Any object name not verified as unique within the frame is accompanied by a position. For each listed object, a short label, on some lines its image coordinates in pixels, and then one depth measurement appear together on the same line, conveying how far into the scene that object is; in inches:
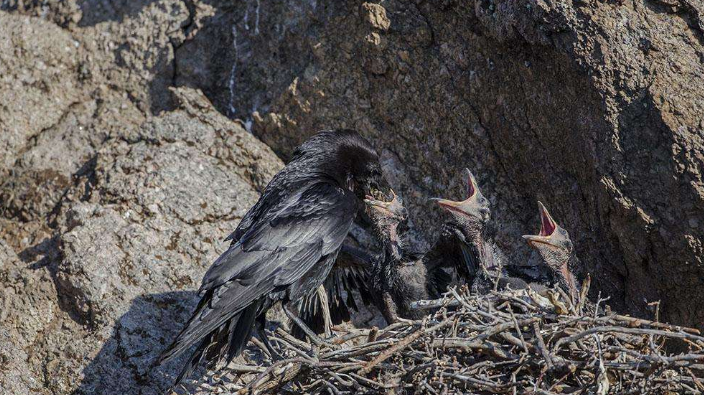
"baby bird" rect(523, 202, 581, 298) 522.6
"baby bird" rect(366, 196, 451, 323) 562.9
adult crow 510.3
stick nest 455.8
